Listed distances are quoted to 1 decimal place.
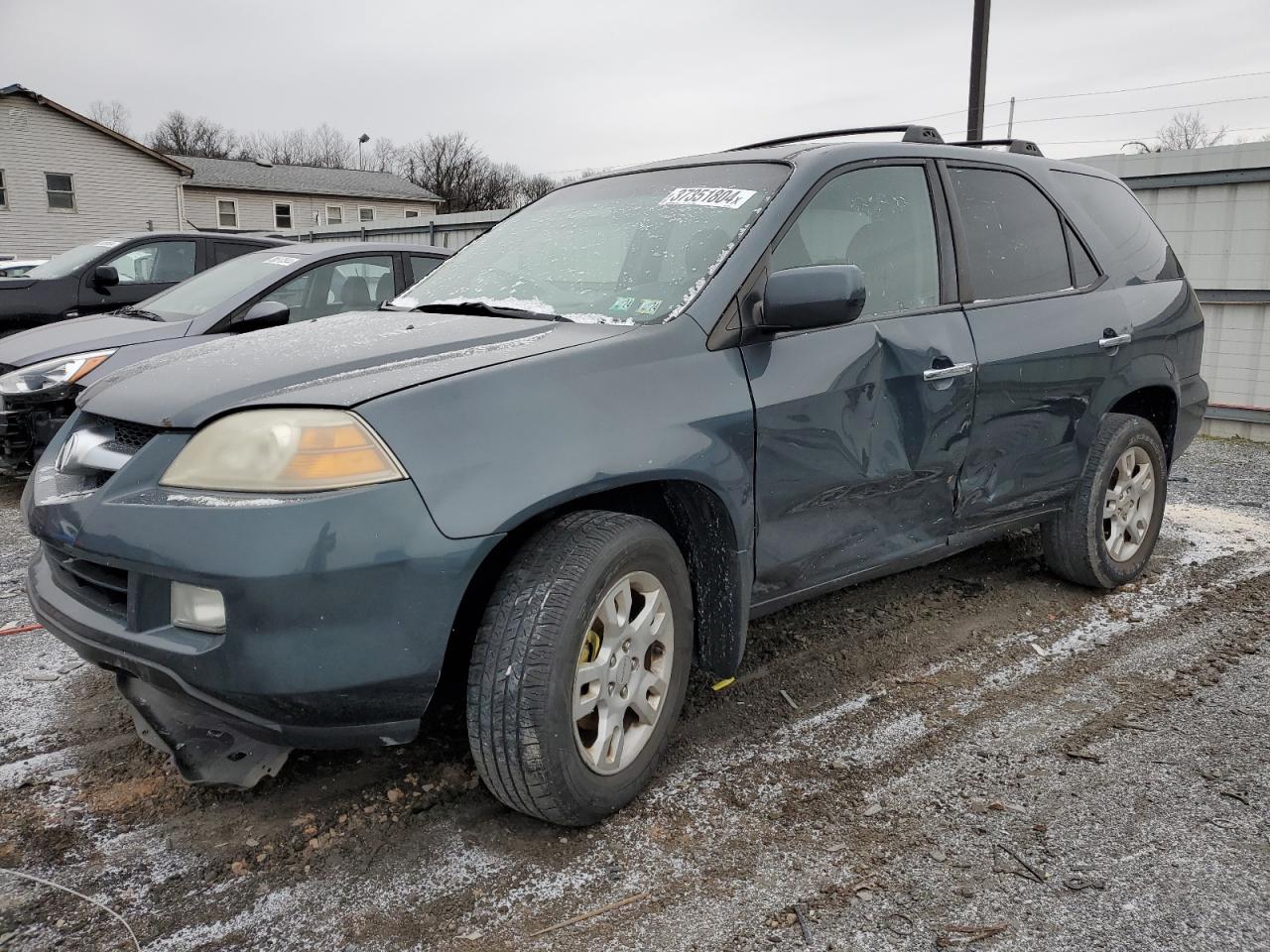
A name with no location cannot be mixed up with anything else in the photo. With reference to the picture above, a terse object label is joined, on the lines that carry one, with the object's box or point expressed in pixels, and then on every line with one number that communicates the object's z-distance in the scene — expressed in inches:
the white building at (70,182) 1093.1
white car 553.1
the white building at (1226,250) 320.5
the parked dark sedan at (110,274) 300.2
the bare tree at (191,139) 2566.4
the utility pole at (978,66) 477.4
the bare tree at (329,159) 2965.1
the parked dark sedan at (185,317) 212.1
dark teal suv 79.3
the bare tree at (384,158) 2851.9
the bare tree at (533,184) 2349.9
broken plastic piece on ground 93.7
